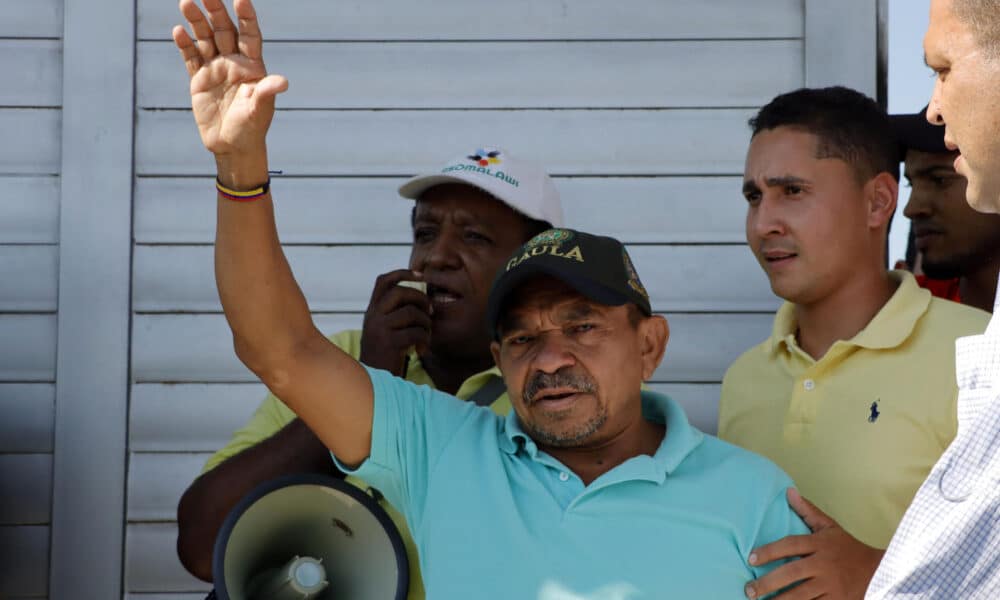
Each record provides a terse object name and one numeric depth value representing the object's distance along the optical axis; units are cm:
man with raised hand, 447
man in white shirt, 288
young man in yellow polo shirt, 509
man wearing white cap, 540
